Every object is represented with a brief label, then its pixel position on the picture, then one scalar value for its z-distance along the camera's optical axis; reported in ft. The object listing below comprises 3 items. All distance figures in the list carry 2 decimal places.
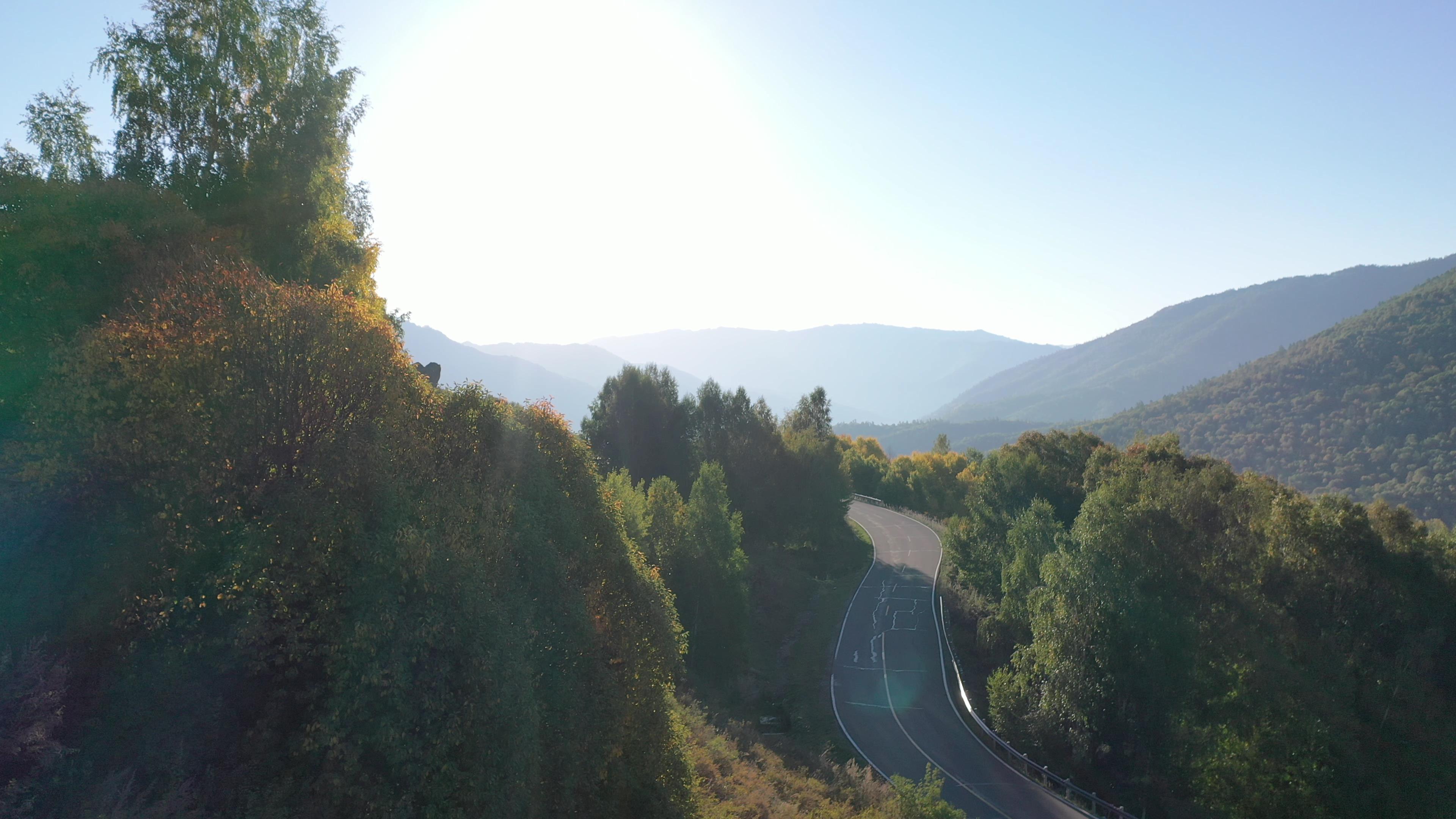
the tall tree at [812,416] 229.66
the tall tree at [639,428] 167.02
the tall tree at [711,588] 105.09
